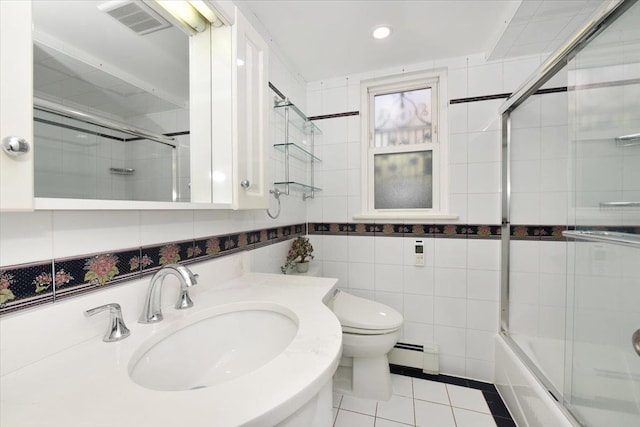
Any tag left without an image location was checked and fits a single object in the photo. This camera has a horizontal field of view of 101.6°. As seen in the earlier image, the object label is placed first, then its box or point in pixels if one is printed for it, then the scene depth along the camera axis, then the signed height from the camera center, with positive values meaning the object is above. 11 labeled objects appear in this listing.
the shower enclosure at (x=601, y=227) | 0.99 -0.07
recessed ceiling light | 1.51 +1.05
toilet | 1.42 -0.73
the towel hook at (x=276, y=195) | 1.54 +0.09
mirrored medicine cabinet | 0.56 +0.30
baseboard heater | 1.76 -1.00
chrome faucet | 0.72 -0.23
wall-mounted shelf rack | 1.66 +0.49
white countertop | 0.38 -0.30
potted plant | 1.76 -0.31
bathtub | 1.09 -0.90
